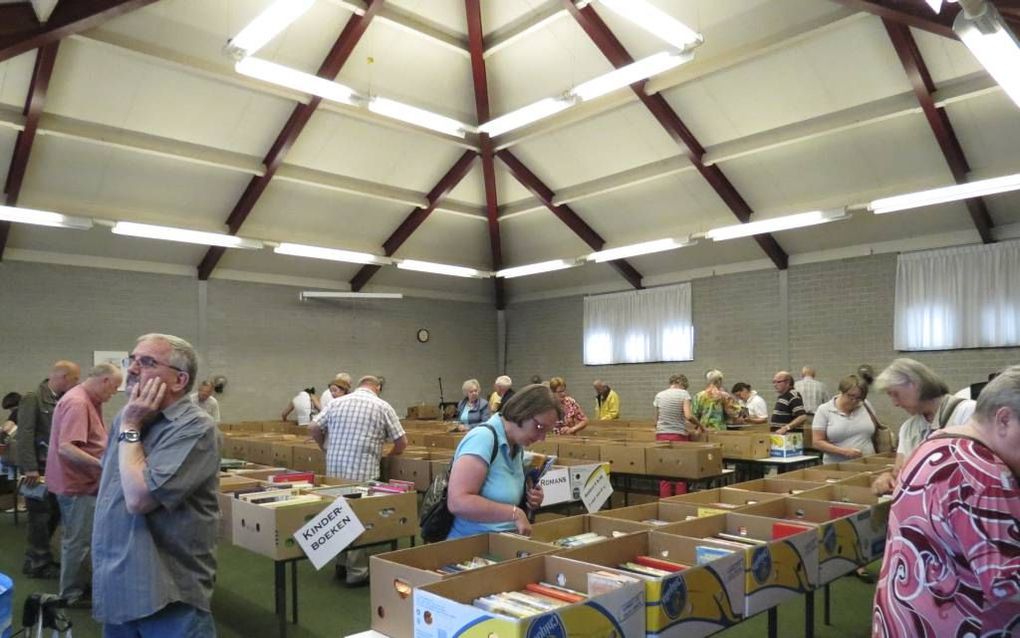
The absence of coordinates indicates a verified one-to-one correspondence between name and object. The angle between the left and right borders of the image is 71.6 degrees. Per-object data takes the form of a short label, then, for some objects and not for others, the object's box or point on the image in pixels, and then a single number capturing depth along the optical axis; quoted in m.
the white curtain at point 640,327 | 12.48
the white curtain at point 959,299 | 8.92
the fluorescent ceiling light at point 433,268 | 11.90
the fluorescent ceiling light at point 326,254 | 10.62
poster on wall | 10.57
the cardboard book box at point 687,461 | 5.41
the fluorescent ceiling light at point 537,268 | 11.97
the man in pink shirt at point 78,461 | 3.76
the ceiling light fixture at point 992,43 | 4.31
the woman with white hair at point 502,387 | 7.95
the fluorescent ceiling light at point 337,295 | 12.86
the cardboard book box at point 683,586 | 1.85
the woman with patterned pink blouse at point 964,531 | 1.37
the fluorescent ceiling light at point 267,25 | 4.76
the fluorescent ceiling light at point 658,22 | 4.92
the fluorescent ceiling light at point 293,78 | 5.48
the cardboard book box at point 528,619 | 1.53
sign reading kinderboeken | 2.70
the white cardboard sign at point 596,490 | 3.32
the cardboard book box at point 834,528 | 2.58
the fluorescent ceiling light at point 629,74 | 5.38
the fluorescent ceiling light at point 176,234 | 9.10
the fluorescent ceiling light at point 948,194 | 7.34
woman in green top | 7.30
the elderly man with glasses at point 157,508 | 1.78
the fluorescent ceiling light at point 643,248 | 10.47
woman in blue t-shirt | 2.29
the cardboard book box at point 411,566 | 1.86
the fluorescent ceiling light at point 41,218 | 8.07
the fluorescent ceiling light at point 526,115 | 6.41
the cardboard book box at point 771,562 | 2.21
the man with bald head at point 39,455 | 4.93
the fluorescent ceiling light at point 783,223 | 8.80
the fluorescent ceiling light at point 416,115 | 6.51
